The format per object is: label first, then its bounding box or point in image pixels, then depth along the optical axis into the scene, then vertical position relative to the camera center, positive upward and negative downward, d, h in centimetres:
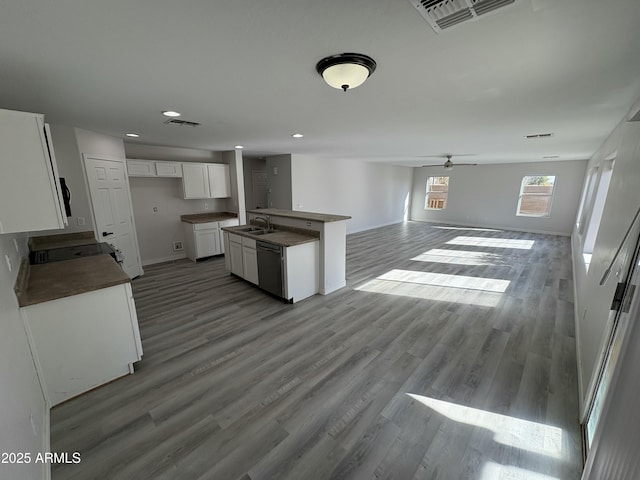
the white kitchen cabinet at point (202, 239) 528 -107
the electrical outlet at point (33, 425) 141 -132
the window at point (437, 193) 1010 -8
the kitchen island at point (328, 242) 371 -78
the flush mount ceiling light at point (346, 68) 146 +70
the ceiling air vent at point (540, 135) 364 +82
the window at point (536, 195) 811 -10
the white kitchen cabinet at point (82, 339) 184 -118
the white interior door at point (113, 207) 365 -30
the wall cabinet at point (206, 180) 518 +17
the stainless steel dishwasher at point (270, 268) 347 -109
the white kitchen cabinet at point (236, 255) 420 -110
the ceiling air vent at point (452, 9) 102 +75
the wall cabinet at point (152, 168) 453 +36
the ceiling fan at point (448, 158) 635 +86
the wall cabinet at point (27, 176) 153 +7
